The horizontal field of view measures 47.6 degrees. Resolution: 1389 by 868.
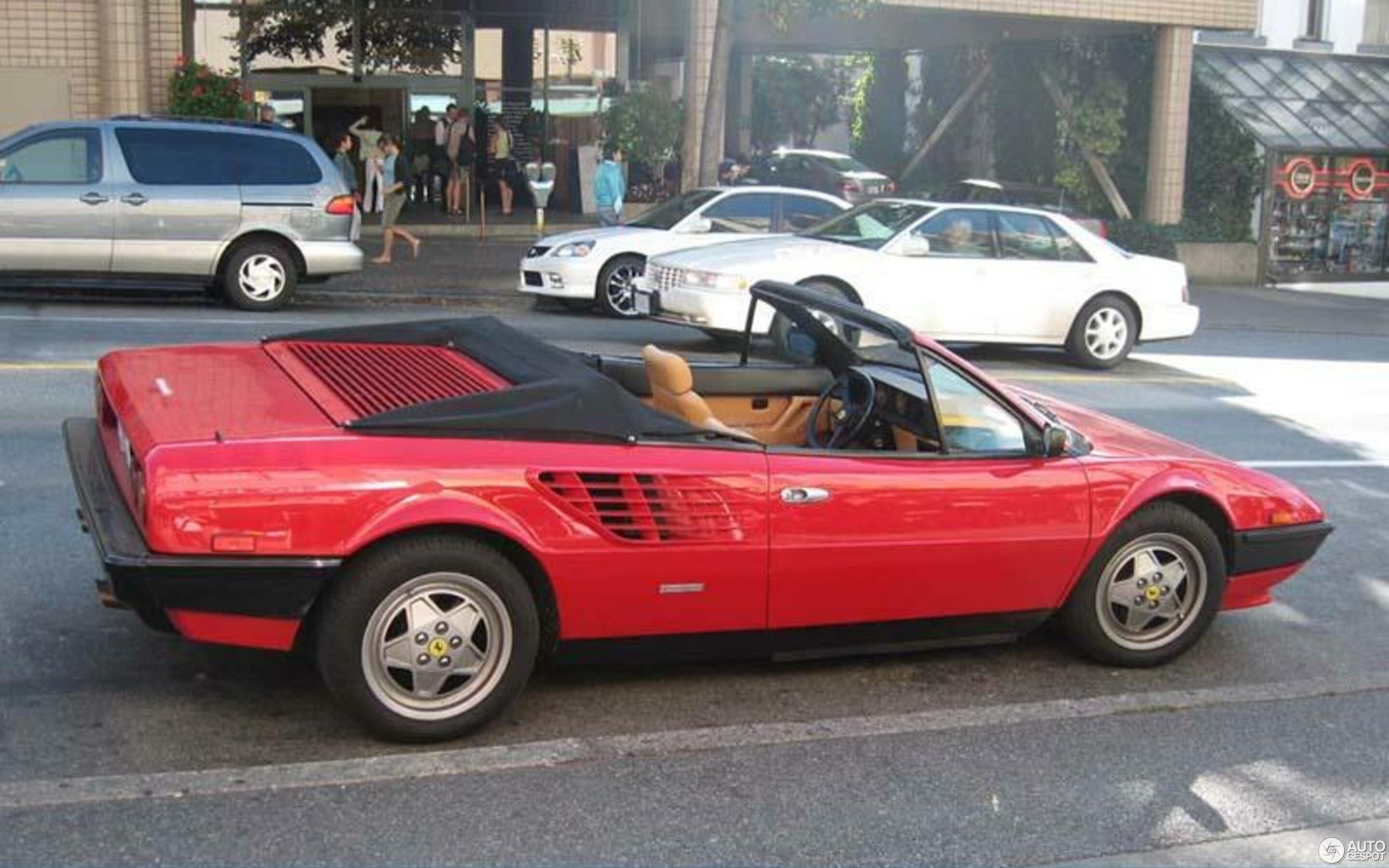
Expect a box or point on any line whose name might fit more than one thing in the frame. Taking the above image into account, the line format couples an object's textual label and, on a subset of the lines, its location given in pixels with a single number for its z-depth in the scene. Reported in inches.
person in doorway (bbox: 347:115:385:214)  928.9
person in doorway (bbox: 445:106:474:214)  981.2
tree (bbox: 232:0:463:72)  941.2
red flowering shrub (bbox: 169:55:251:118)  780.0
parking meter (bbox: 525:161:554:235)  887.1
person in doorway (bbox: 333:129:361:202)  927.7
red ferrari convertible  182.4
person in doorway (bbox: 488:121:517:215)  1043.9
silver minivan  560.4
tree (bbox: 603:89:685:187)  906.1
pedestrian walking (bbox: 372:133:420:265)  753.0
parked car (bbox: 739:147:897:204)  1180.5
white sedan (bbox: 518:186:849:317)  626.2
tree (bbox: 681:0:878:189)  731.4
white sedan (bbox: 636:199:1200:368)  532.1
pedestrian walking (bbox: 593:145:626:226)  783.1
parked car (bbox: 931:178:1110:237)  847.1
